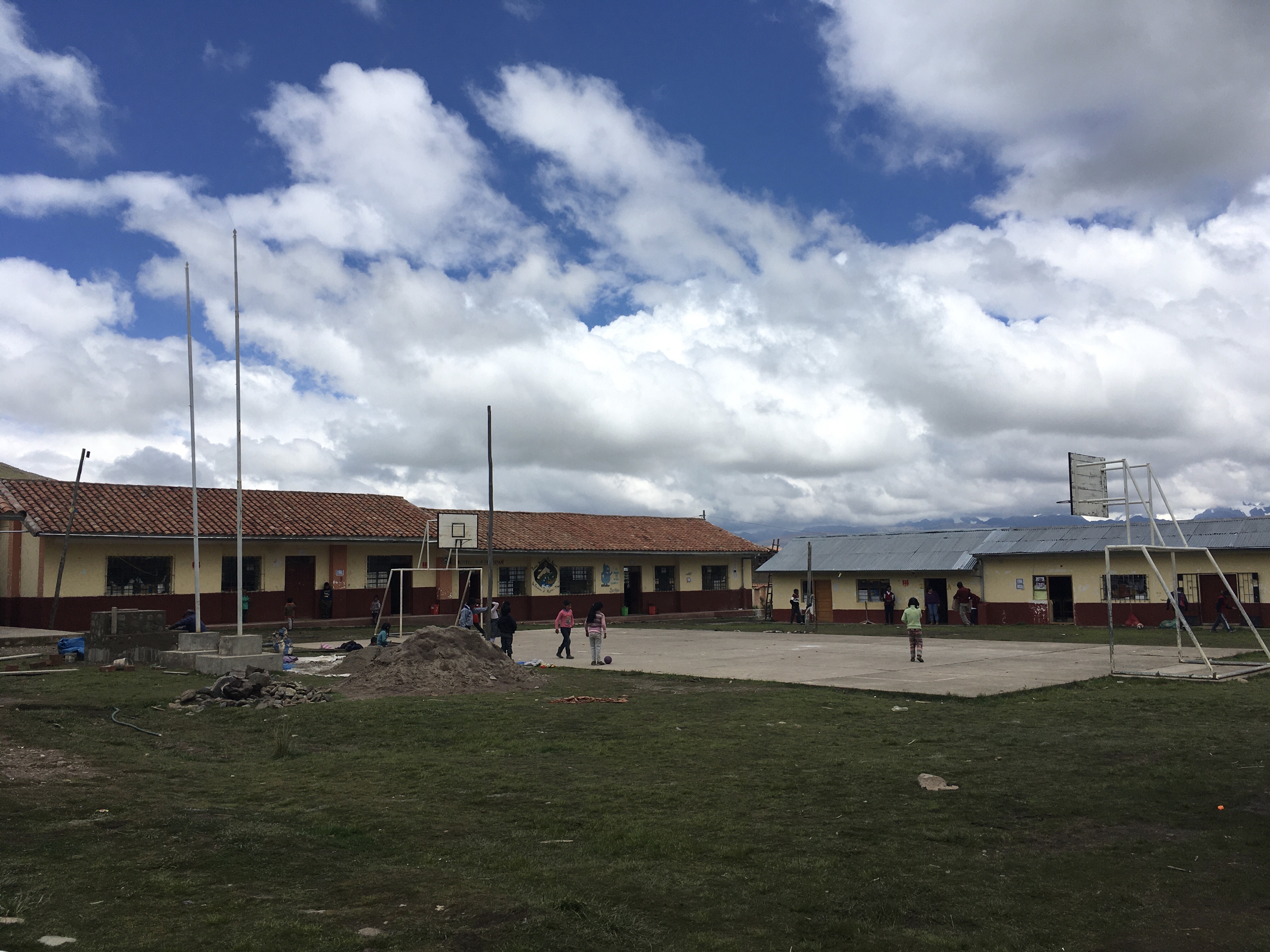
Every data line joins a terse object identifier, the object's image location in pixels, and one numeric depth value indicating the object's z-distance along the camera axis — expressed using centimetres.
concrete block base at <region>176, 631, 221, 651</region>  1997
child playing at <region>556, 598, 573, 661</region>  2273
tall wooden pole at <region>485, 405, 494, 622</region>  2598
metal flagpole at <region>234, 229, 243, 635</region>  2020
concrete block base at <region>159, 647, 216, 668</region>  1945
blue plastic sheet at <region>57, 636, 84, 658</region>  2108
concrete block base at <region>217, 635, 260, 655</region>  1861
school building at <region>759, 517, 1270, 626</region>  3216
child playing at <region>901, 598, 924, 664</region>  2072
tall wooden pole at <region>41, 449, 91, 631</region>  2870
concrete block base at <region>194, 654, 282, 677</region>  1817
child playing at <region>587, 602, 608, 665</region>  2133
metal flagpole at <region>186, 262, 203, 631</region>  1969
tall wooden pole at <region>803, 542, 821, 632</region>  3466
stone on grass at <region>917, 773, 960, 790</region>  868
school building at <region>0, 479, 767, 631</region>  3100
